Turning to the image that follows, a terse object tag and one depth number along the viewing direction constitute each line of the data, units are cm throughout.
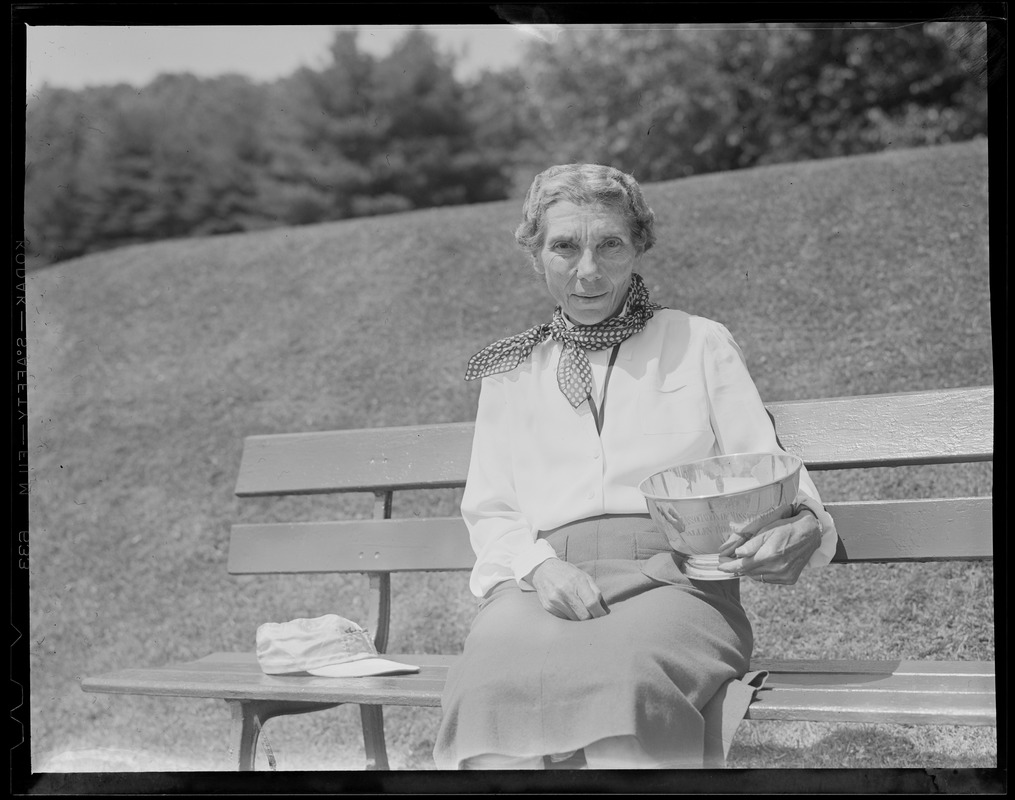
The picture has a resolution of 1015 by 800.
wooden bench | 278
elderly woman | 265
